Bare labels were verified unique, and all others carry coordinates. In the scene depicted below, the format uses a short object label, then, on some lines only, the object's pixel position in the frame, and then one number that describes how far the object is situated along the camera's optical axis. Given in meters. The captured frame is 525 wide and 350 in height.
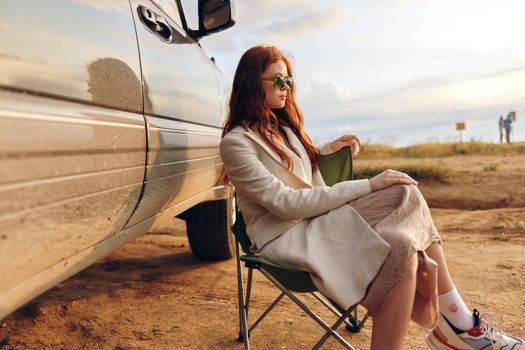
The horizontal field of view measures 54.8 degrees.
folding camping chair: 1.81
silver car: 1.01
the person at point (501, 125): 20.98
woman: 1.67
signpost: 18.57
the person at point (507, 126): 20.53
